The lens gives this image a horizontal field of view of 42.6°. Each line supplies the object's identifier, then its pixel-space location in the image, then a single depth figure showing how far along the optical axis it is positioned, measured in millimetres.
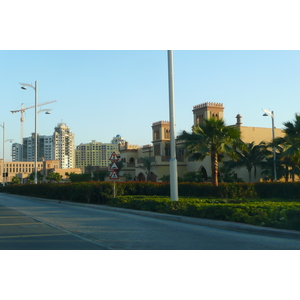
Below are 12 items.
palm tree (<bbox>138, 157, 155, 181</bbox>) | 54812
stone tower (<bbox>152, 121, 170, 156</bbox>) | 61625
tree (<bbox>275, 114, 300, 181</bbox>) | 26688
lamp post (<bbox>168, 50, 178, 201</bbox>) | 16250
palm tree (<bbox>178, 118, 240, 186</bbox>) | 24703
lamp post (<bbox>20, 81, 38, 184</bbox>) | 35844
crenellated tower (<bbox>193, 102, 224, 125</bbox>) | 55500
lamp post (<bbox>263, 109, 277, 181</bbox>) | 36638
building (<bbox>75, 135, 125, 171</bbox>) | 192625
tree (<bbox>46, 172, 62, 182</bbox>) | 87762
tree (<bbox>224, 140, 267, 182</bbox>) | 41062
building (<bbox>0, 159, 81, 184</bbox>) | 162275
